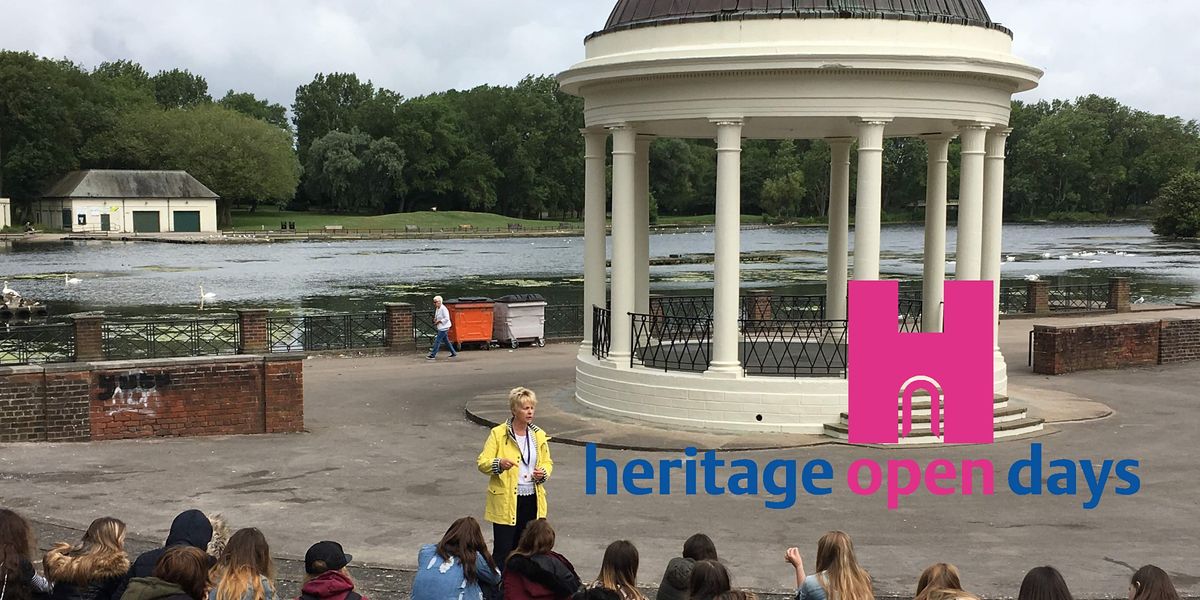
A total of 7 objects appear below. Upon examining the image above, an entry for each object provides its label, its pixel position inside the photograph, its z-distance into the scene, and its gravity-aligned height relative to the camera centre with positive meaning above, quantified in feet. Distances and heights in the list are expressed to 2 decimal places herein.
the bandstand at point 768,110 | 65.72 +7.17
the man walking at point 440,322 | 97.14 -5.81
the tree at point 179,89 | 608.60 +76.13
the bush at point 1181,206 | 400.88 +12.50
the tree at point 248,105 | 596.70 +66.18
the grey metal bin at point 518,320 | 105.19 -6.14
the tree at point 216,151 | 451.12 +33.83
